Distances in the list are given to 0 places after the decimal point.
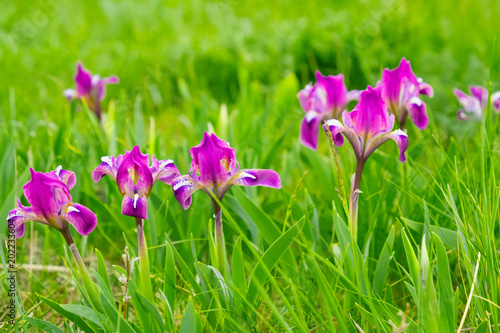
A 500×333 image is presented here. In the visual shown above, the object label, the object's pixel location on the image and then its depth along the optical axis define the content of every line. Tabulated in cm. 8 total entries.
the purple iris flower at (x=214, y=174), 154
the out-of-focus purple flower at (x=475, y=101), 174
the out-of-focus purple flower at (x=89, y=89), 182
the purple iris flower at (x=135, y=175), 154
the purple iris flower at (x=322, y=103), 165
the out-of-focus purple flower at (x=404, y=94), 162
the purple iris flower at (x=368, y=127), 156
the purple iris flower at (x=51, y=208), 153
